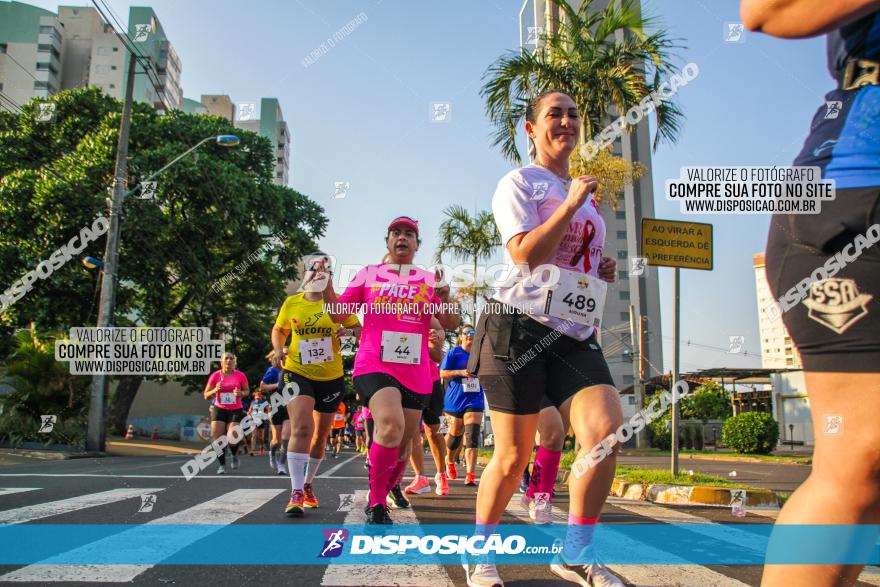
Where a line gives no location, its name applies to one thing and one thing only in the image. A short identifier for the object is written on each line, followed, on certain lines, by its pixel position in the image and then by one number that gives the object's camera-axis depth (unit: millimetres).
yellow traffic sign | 9430
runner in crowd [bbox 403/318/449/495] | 8242
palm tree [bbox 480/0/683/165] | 14195
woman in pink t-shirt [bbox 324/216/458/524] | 4988
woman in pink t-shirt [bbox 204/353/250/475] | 12234
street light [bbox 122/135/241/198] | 18031
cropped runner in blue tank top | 1530
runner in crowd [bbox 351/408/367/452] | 30328
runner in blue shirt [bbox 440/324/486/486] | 9641
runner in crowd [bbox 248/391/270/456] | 16170
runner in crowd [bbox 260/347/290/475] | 11328
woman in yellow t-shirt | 6141
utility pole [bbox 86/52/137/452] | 17719
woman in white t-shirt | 2891
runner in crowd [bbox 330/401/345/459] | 22672
